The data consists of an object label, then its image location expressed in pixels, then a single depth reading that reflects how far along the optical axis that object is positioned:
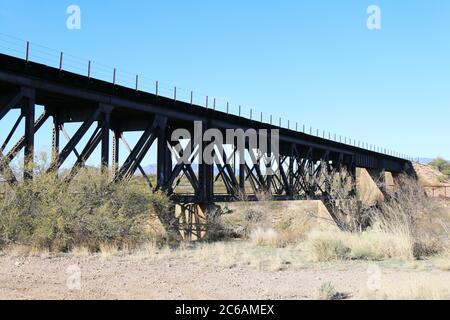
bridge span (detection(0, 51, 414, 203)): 19.45
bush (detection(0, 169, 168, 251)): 17.14
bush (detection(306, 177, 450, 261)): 16.17
